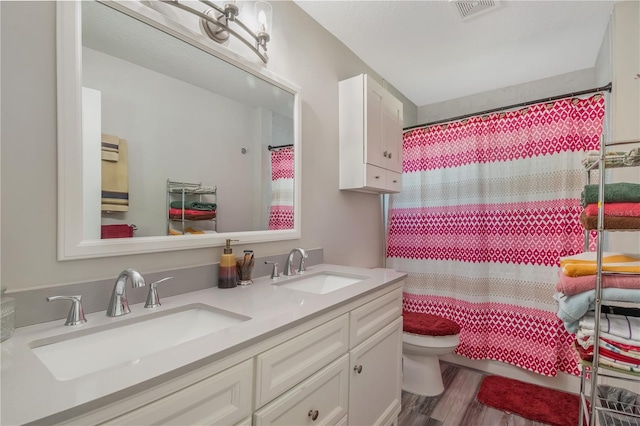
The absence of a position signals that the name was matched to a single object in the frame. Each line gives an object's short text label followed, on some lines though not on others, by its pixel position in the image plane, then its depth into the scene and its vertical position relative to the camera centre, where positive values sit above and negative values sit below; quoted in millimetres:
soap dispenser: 1210 -245
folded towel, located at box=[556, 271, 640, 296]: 1012 -248
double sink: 708 -355
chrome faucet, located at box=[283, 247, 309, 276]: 1515 -265
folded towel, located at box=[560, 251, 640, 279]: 1025 -188
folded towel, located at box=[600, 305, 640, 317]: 1132 -380
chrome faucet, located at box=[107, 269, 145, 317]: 859 -245
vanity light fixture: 1141 +786
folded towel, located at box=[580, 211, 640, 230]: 999 -36
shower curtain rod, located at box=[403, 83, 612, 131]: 1784 +742
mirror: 882 +279
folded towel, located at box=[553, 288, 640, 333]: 1004 -326
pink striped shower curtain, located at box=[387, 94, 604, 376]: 1920 -84
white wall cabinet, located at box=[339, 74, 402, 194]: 1905 +509
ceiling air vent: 1646 +1165
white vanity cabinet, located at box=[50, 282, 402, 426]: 586 -464
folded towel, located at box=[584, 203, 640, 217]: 995 +10
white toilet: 1921 -905
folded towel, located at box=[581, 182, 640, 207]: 1008 +65
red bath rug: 1725 -1196
